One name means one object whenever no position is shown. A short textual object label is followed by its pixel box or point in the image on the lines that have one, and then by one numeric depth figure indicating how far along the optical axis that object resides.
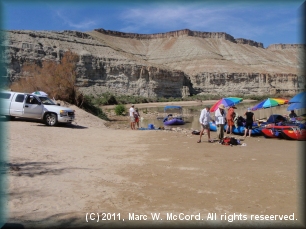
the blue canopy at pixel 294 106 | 16.30
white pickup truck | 15.45
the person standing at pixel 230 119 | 15.87
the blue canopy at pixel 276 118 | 16.89
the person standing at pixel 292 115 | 17.61
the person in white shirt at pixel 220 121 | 12.91
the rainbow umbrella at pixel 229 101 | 16.62
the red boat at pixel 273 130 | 14.46
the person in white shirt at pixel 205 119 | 13.08
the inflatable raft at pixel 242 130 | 15.74
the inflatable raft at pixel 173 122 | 26.02
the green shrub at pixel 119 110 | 36.25
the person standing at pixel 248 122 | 15.23
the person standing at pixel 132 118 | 19.25
